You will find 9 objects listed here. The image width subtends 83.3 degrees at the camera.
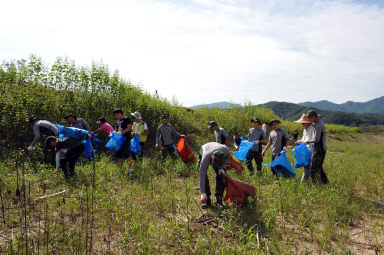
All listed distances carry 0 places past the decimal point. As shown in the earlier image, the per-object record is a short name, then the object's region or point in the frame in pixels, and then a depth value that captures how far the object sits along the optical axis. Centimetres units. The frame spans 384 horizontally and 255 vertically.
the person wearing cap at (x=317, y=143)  489
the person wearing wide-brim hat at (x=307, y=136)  515
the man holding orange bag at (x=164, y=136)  736
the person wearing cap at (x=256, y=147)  639
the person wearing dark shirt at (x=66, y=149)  551
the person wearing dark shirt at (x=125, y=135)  608
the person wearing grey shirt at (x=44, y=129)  615
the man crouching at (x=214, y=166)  407
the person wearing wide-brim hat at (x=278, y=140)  600
